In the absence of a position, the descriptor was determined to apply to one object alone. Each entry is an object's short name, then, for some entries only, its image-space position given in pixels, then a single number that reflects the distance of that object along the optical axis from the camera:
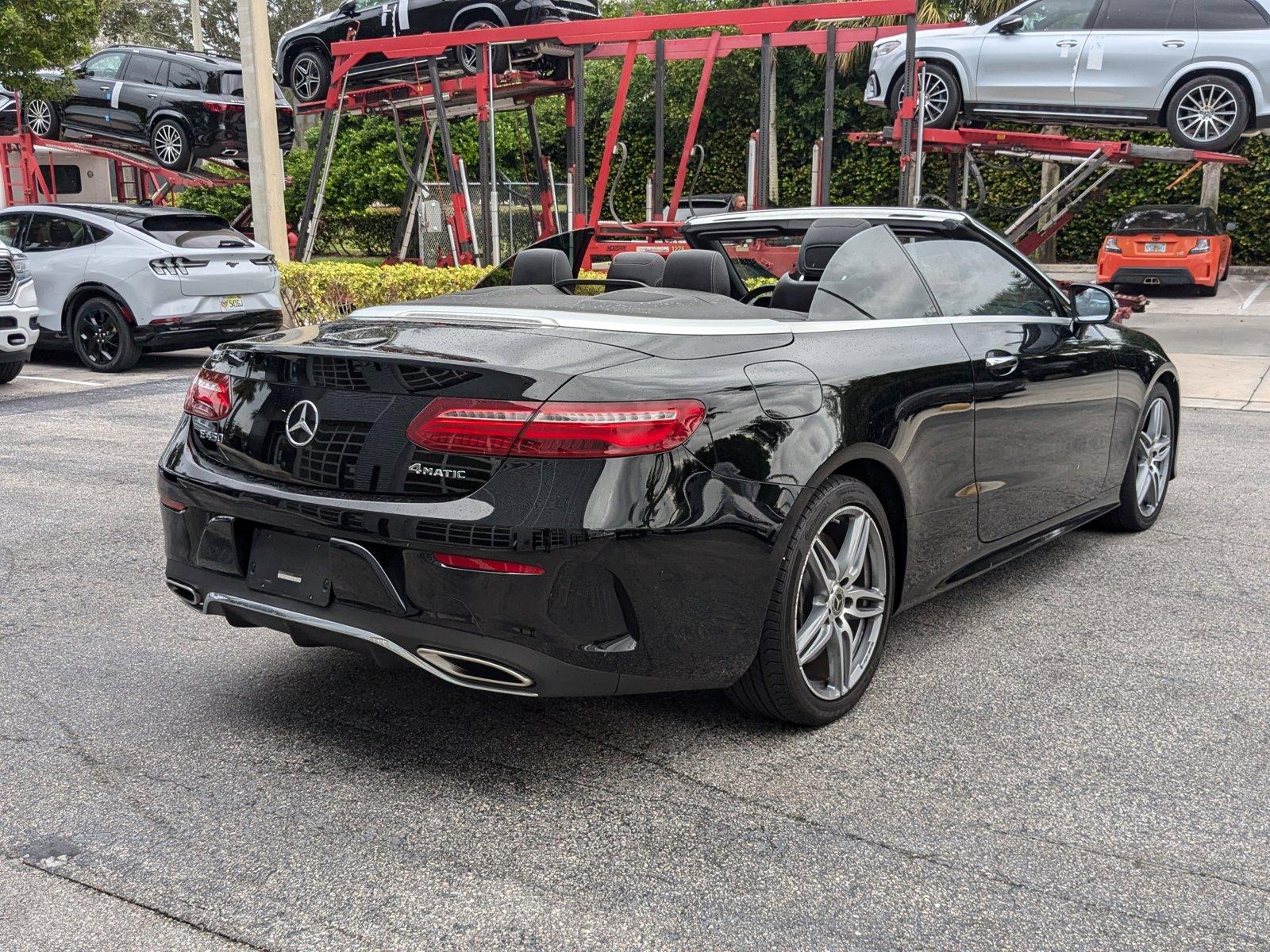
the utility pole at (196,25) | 36.59
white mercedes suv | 14.25
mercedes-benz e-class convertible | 2.87
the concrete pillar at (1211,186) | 22.81
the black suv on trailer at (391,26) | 16.08
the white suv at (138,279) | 11.42
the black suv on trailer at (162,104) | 20.27
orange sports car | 19.45
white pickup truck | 10.23
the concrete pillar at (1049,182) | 21.39
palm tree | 24.56
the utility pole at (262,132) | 14.64
